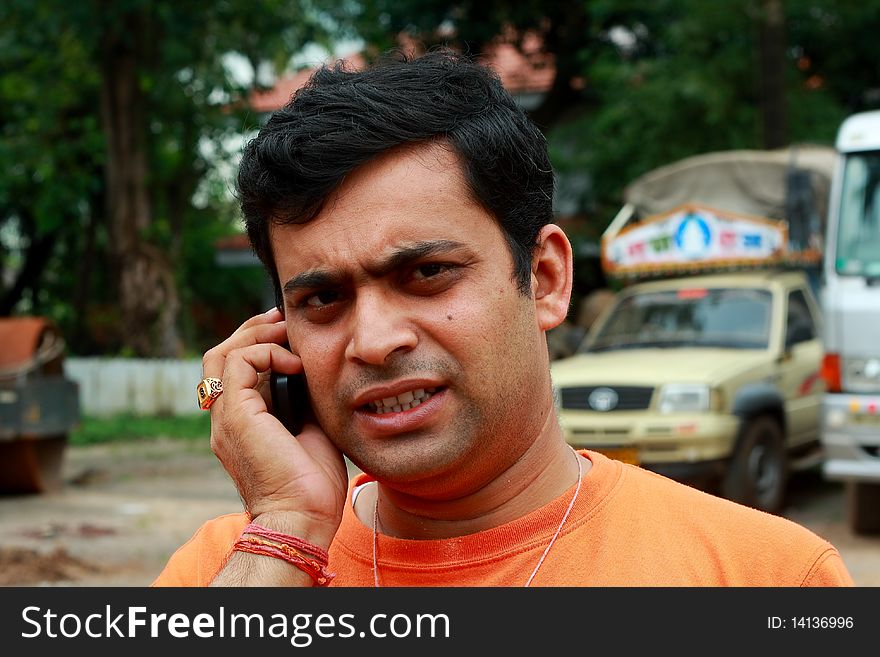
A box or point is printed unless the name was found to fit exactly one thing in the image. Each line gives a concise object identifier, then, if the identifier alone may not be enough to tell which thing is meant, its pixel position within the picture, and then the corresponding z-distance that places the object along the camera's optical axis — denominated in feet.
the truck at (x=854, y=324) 25.49
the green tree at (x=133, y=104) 54.60
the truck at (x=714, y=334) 27.81
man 6.10
